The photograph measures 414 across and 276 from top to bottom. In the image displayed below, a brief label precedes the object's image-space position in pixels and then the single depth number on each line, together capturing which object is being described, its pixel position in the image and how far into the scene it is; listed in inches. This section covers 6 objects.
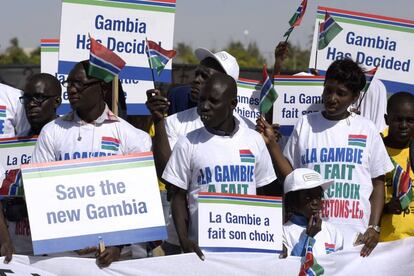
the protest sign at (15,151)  540.8
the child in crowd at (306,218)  501.3
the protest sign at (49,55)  666.5
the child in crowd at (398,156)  542.7
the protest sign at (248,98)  616.7
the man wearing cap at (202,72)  566.3
